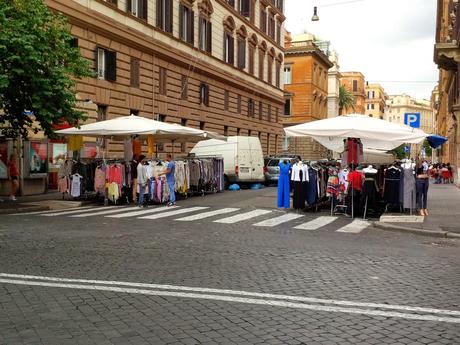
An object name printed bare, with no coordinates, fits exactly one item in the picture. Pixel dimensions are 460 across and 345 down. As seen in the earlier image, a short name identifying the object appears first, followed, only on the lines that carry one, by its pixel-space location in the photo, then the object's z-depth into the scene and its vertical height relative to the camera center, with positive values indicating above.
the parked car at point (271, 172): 29.95 -0.63
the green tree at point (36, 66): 14.75 +2.62
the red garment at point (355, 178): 15.16 -0.46
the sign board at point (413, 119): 19.51 +1.51
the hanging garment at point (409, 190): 14.70 -0.75
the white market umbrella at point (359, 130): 15.75 +0.90
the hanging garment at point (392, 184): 15.02 -0.62
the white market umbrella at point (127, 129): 19.14 +1.06
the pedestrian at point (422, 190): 15.03 -0.76
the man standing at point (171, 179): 18.11 -0.66
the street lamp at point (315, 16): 34.17 +9.17
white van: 26.89 +0.24
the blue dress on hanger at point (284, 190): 16.73 -0.90
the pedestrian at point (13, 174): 19.53 -0.59
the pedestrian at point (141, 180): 17.98 -0.69
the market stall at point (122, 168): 18.36 -0.34
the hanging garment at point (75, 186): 18.95 -0.96
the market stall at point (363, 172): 14.97 -0.29
